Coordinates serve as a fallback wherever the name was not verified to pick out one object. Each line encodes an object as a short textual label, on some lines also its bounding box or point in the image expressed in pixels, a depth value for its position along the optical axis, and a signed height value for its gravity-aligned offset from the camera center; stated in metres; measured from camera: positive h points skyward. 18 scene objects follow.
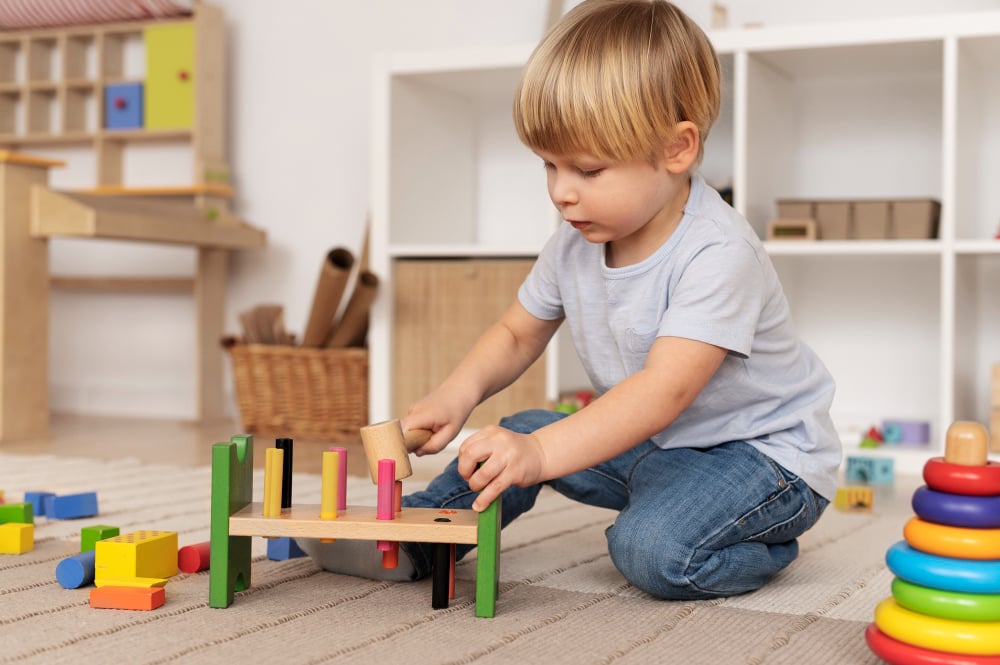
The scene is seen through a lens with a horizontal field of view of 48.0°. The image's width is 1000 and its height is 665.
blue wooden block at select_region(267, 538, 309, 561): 1.02 -0.21
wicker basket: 2.02 -0.13
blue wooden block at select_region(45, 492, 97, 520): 1.21 -0.21
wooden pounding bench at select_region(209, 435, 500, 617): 0.81 -0.15
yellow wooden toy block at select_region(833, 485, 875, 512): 1.40 -0.21
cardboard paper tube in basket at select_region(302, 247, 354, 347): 1.91 +0.05
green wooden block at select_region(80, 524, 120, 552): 1.00 -0.19
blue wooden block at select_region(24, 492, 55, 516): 1.23 -0.20
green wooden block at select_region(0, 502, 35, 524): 1.10 -0.19
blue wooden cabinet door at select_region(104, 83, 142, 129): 2.45 +0.47
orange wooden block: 0.84 -0.21
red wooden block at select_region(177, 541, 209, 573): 0.96 -0.21
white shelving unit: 1.82 +0.27
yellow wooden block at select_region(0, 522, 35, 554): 1.04 -0.21
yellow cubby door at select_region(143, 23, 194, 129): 2.38 +0.52
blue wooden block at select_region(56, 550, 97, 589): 0.90 -0.20
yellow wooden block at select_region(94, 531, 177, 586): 0.89 -0.19
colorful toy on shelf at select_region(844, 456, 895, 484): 1.64 -0.20
